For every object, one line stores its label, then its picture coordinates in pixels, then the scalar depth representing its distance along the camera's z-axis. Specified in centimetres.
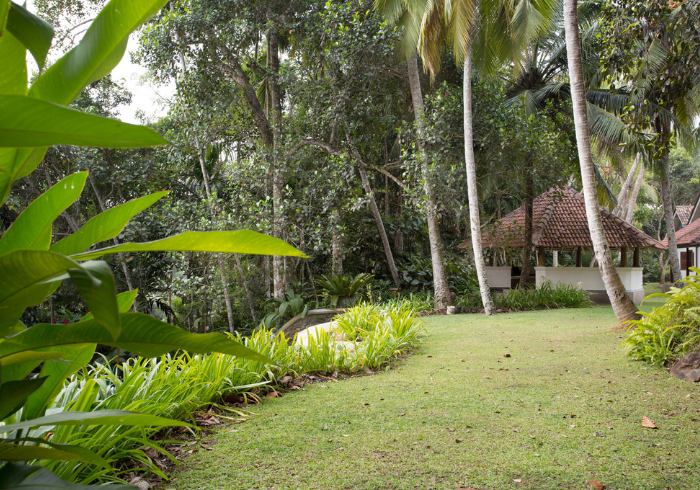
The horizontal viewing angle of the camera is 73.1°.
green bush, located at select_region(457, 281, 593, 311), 1192
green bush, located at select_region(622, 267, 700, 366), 479
